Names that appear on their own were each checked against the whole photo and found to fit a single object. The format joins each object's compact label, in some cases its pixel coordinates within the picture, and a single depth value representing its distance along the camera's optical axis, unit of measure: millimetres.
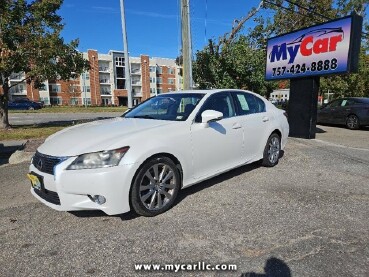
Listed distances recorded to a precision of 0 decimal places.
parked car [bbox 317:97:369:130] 12422
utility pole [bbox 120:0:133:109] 10945
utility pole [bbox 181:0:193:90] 9719
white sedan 3223
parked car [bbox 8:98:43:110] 44781
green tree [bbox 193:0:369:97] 19531
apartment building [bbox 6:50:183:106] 65938
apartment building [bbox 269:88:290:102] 53062
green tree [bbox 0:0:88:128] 12234
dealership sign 7984
